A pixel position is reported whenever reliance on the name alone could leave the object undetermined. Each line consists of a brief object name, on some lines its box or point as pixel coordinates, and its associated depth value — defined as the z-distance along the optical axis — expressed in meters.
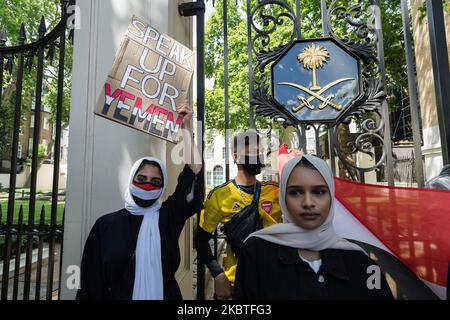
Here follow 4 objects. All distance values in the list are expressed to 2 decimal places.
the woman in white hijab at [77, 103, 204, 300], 1.65
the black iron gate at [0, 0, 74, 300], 2.72
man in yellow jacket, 2.06
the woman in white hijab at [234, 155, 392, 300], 1.33
